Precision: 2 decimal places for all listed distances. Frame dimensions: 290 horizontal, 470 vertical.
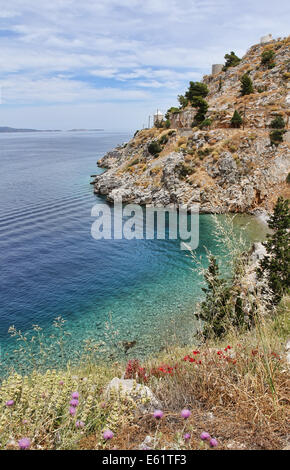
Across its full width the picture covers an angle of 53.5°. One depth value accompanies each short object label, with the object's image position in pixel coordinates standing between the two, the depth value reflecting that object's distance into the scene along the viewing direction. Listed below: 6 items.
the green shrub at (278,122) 40.66
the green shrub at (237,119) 44.97
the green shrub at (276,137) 39.75
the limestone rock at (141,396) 3.70
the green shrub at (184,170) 41.81
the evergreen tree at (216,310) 9.63
